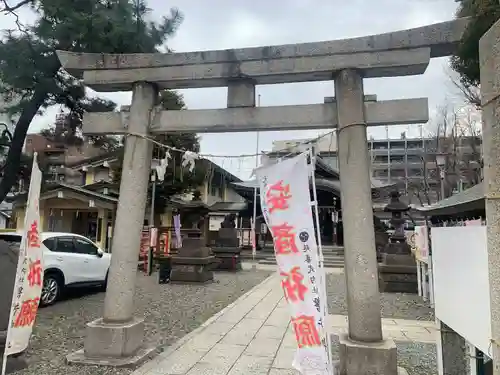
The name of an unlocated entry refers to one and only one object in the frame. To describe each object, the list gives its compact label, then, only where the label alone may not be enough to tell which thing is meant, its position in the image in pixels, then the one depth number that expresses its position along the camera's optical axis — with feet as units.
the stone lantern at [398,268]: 40.70
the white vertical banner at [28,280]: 14.71
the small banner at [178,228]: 53.47
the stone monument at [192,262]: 45.19
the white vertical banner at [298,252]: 13.56
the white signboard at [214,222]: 84.39
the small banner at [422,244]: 34.25
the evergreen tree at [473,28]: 14.39
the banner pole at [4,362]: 14.37
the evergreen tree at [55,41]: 26.94
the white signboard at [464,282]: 8.83
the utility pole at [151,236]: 51.55
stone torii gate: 15.64
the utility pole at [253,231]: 77.41
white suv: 30.53
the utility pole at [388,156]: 162.15
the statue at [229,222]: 62.08
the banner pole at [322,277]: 13.44
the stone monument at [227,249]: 59.41
